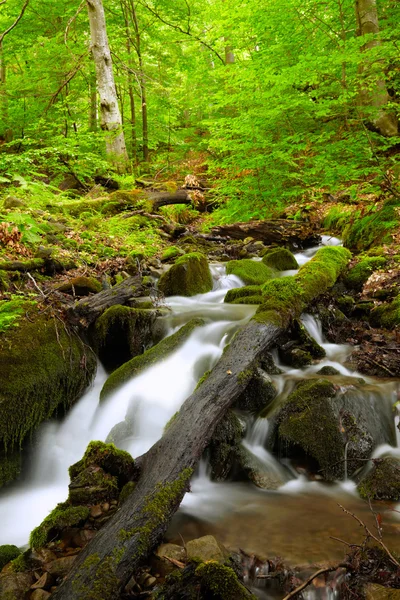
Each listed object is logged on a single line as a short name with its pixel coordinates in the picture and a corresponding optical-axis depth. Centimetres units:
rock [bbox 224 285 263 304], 634
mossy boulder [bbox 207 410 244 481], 348
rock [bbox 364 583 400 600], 181
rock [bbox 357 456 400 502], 312
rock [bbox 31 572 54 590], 216
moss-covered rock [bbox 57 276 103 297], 525
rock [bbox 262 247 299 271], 791
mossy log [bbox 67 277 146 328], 470
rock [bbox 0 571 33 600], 211
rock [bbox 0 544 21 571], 242
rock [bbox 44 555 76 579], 224
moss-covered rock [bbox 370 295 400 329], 523
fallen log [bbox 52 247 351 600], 196
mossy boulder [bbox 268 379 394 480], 347
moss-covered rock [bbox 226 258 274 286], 733
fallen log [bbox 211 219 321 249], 970
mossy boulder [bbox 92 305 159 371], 493
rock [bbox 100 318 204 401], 446
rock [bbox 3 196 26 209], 729
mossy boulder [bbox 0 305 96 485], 363
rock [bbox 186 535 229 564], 228
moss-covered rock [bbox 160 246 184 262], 798
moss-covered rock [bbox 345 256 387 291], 668
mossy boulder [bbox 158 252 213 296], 670
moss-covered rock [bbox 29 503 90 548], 245
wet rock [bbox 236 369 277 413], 404
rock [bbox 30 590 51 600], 209
